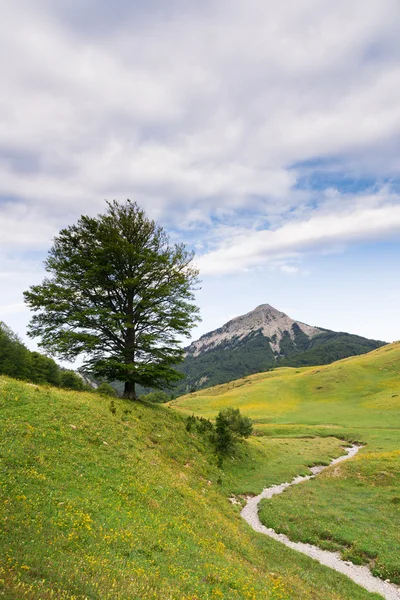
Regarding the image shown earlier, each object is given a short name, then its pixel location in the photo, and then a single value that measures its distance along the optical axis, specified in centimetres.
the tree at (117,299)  3206
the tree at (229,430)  3611
